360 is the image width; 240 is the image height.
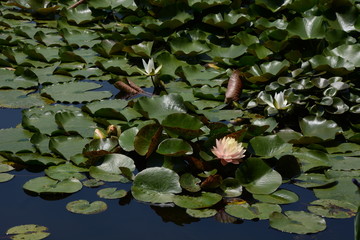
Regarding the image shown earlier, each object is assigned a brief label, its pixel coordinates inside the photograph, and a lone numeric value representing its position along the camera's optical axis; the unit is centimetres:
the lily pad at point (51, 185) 539
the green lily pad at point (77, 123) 654
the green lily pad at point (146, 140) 575
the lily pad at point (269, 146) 581
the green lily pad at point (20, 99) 762
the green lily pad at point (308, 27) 816
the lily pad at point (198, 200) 514
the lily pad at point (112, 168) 562
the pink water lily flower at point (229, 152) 544
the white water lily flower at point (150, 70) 773
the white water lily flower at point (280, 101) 667
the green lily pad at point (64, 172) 565
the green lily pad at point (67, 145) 601
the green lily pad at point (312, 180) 553
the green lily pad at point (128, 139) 586
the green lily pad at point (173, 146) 562
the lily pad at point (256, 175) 544
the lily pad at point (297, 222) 480
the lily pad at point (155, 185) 527
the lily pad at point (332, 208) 505
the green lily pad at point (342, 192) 529
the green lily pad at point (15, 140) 620
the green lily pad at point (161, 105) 676
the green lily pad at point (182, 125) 568
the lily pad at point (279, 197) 527
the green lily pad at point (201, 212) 505
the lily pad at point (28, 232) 464
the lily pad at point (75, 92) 771
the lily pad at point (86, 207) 508
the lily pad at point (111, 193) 534
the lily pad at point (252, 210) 503
